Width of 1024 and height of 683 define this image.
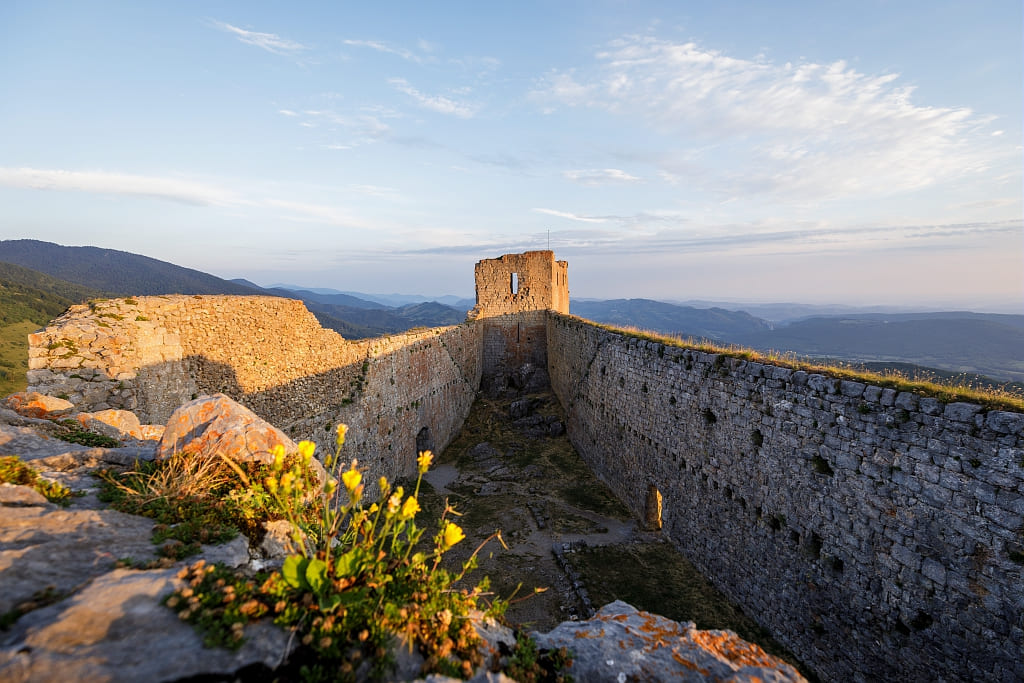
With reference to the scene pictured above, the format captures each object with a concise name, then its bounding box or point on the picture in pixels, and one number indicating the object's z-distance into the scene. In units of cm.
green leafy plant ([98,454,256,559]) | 316
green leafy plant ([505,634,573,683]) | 298
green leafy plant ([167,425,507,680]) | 234
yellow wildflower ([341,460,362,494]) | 274
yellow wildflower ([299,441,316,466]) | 315
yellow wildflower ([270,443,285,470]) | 298
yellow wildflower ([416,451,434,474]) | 317
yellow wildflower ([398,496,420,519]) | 293
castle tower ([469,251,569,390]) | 2839
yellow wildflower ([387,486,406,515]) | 285
